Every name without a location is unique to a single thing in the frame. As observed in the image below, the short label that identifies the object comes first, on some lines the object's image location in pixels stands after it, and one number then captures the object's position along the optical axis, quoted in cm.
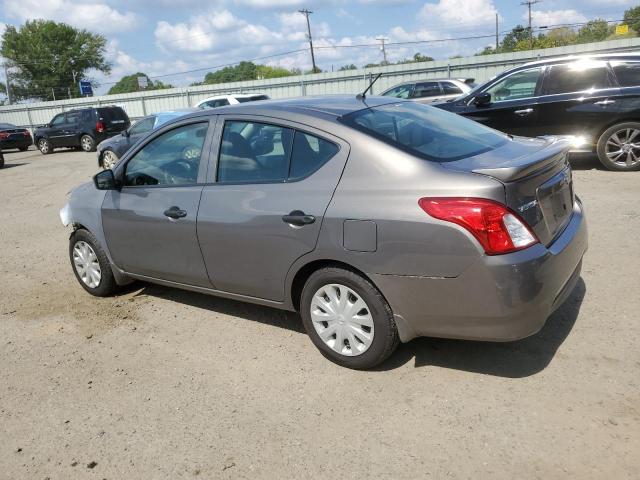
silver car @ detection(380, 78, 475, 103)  1611
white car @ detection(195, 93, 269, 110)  1767
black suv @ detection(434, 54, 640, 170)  855
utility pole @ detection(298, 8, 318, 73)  5750
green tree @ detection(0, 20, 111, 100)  7725
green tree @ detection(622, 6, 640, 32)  5608
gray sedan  295
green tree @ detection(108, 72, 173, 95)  10581
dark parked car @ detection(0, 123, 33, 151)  2450
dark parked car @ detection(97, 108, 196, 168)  1457
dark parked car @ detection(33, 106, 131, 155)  2162
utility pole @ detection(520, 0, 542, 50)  5468
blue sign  4104
